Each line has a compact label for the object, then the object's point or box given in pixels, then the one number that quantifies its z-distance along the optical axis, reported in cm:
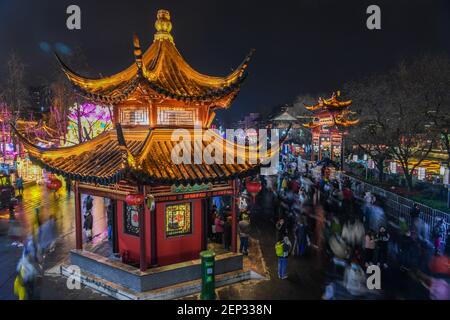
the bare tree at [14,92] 3116
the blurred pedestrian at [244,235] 1273
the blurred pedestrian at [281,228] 1291
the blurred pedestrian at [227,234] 1276
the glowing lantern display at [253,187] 1155
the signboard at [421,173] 2539
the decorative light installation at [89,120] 2878
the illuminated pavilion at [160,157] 1015
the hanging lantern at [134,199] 949
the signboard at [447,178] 1737
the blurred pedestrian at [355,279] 1015
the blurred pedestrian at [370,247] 1173
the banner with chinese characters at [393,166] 3150
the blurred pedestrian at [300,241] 1337
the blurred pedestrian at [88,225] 1457
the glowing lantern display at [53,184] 1199
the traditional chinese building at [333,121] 3222
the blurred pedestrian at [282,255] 1083
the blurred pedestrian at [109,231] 1407
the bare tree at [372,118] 2675
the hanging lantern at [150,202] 939
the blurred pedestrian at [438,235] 1350
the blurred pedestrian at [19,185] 2443
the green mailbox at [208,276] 948
